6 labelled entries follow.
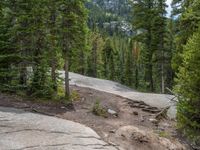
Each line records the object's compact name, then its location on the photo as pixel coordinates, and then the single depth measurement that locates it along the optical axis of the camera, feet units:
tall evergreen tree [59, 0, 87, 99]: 52.80
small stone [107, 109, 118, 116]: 50.97
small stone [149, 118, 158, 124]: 50.92
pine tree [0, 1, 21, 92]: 52.01
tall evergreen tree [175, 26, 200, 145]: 40.49
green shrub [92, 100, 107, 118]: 48.60
